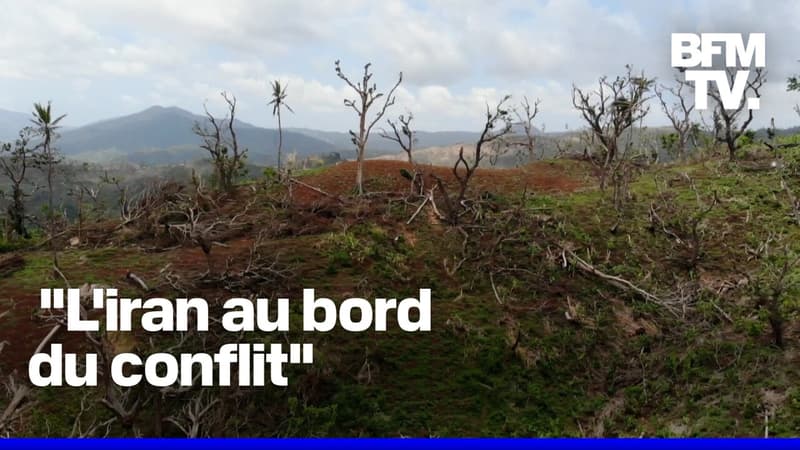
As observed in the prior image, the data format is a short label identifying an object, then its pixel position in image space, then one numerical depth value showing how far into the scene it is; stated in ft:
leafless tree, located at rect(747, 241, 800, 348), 37.58
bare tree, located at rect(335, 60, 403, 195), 75.61
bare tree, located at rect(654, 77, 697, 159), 130.23
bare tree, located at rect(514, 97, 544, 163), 135.52
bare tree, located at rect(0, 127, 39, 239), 82.17
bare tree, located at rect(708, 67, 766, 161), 97.01
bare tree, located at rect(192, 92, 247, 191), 78.07
